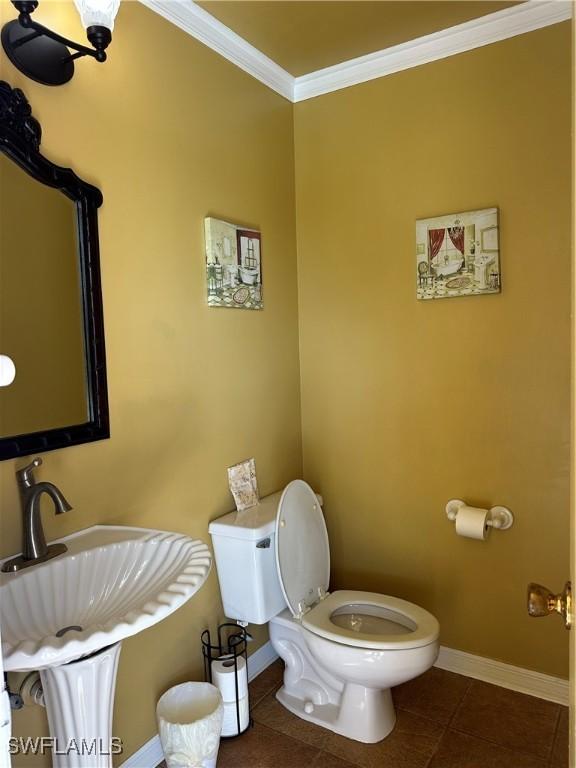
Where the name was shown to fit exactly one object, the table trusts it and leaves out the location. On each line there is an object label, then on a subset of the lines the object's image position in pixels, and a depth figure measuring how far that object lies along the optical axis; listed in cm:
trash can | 158
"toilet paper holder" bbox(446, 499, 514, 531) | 209
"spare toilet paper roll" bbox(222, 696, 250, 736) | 188
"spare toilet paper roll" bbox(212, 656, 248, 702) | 188
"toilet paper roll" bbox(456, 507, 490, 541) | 203
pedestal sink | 113
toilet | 177
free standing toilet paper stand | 189
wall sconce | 123
